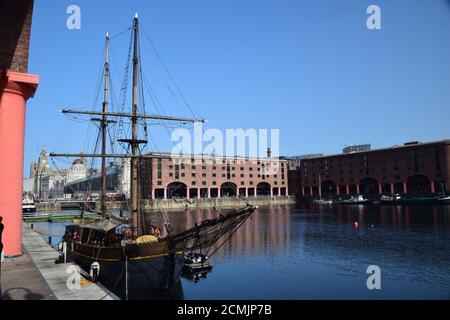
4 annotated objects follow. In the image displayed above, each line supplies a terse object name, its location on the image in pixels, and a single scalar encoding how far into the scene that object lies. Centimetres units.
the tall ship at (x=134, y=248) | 2262
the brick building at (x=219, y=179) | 12950
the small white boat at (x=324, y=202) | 13827
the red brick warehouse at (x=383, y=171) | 11600
